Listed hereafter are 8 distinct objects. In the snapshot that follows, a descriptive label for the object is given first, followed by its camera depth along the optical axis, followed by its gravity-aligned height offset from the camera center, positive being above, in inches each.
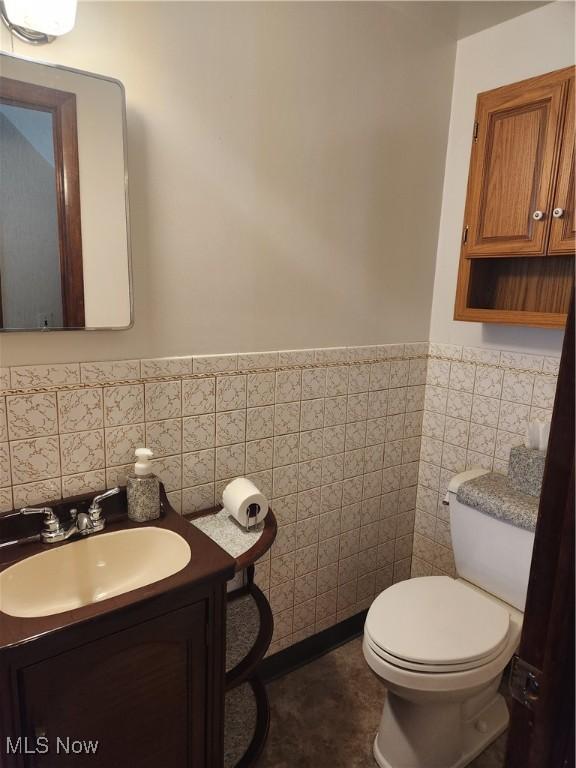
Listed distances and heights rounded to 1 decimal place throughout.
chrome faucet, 44.8 -22.8
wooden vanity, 33.7 -29.9
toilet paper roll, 52.5 -23.5
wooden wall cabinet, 56.6 +11.2
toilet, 51.2 -37.7
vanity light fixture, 38.0 +20.5
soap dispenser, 49.1 -20.8
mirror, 40.8 +7.0
